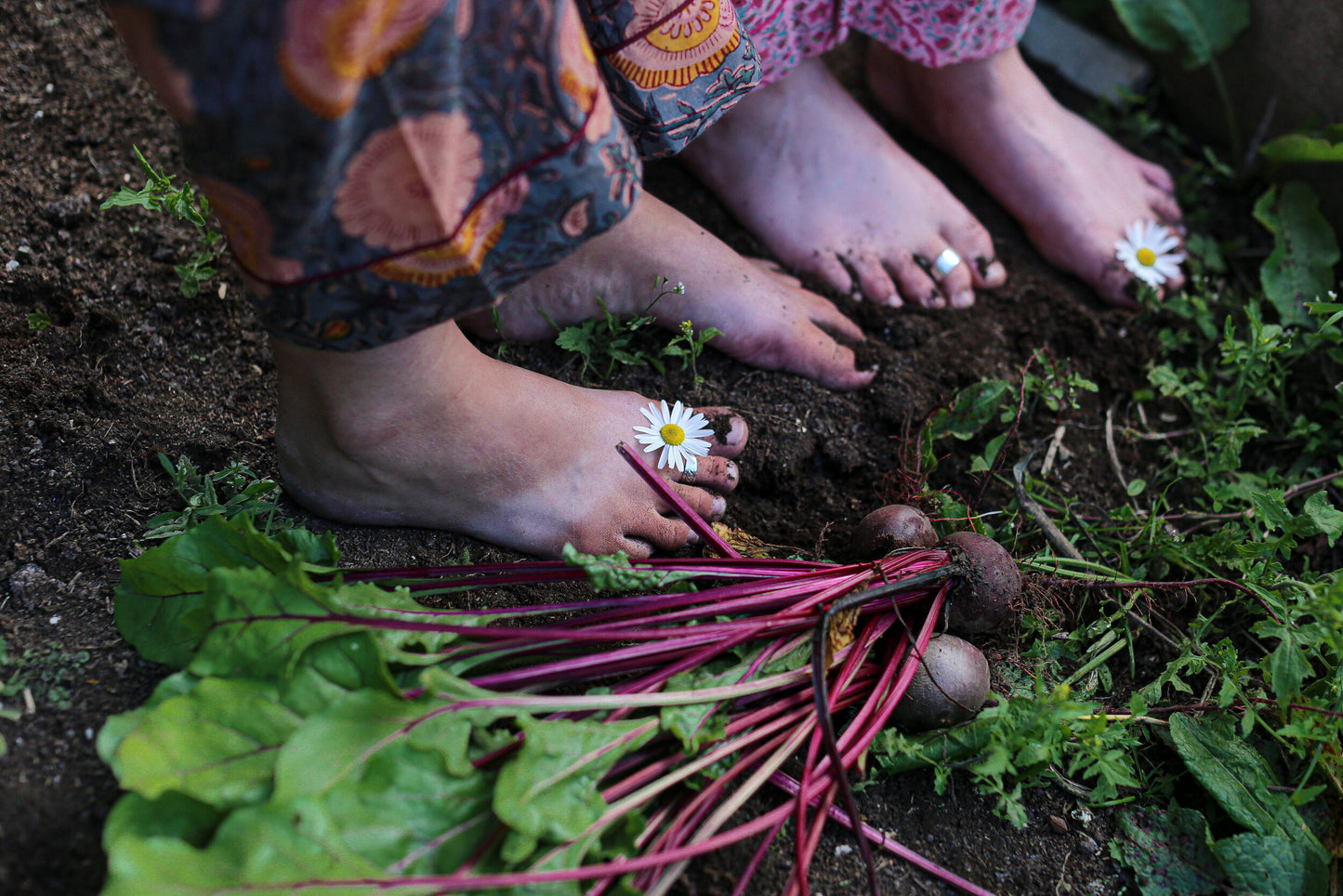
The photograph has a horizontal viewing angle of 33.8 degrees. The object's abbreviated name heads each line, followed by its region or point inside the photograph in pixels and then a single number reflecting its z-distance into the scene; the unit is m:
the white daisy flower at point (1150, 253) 1.22
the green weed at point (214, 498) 1.02
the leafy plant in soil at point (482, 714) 0.90
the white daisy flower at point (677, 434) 1.07
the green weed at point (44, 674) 0.96
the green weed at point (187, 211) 1.06
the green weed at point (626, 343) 1.10
